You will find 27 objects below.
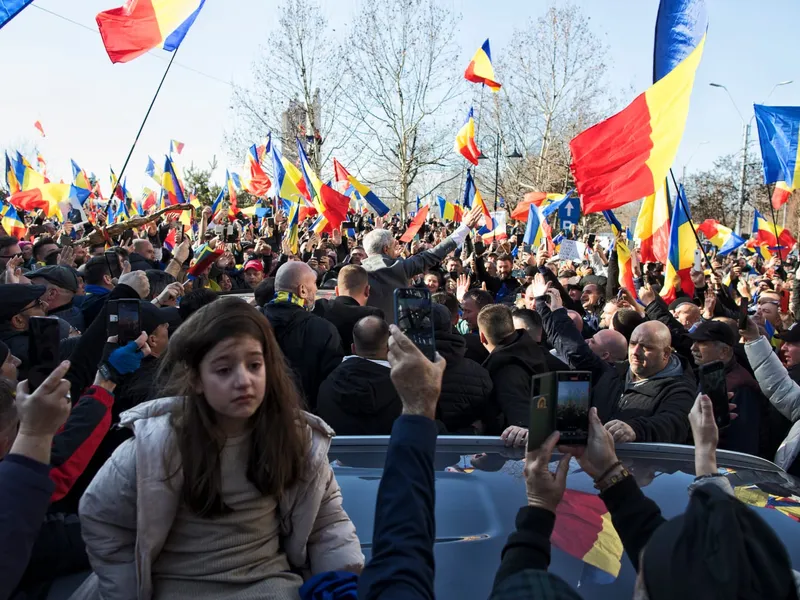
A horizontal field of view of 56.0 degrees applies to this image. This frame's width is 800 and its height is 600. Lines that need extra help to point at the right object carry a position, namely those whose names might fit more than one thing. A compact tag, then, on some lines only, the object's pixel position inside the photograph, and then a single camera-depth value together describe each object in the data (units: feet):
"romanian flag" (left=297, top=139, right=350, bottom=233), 43.37
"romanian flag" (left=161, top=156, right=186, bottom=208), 59.31
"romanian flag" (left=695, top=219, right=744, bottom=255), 46.01
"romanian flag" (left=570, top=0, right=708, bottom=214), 22.85
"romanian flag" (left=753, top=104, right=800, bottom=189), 28.89
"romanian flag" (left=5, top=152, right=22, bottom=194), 59.55
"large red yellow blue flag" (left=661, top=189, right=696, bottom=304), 29.19
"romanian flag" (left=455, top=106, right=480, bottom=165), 53.47
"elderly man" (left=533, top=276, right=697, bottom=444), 13.29
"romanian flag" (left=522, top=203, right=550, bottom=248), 48.98
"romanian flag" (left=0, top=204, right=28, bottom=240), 47.96
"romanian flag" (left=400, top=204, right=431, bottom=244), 47.50
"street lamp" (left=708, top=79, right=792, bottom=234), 91.50
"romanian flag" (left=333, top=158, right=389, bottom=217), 47.09
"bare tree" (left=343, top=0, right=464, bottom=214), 100.22
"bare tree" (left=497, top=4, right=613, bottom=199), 116.06
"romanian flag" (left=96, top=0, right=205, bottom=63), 26.71
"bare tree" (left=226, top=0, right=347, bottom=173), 99.96
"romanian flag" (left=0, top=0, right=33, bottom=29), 16.90
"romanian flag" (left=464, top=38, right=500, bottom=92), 49.24
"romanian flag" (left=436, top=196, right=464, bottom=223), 70.28
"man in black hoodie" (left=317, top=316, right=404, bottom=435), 13.67
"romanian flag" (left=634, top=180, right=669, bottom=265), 29.81
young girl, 6.62
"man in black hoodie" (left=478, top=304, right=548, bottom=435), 15.24
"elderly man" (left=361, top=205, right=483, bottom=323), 24.20
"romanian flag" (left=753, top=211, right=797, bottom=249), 57.36
